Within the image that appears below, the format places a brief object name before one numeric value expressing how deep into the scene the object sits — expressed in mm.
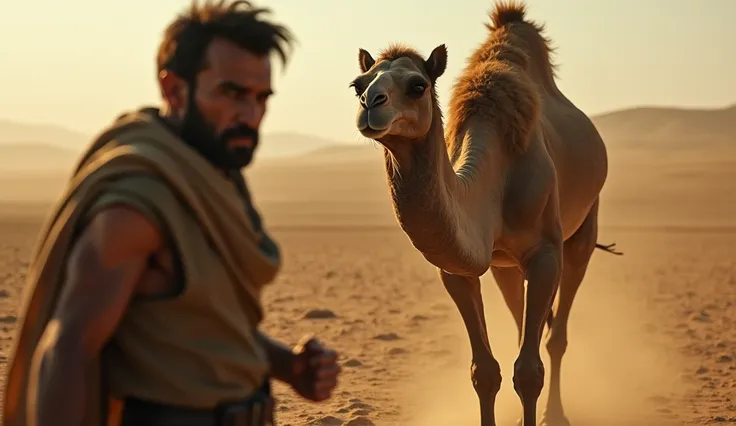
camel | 5574
